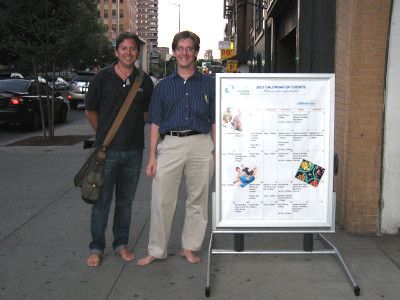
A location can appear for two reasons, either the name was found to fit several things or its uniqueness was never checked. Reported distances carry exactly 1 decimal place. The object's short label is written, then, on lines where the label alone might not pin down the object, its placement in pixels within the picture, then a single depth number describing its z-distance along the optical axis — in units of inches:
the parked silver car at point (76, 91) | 1078.4
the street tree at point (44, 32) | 549.3
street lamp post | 2852.9
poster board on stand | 177.2
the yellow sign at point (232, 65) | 1078.1
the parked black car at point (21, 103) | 667.4
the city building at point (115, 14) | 5684.1
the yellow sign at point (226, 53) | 1094.7
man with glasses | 185.2
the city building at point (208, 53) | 3711.9
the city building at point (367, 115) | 219.5
